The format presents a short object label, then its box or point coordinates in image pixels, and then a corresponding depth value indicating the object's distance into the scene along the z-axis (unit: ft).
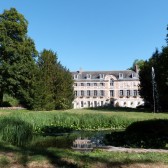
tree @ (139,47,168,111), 81.68
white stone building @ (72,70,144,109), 164.09
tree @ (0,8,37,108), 81.63
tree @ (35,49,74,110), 73.26
